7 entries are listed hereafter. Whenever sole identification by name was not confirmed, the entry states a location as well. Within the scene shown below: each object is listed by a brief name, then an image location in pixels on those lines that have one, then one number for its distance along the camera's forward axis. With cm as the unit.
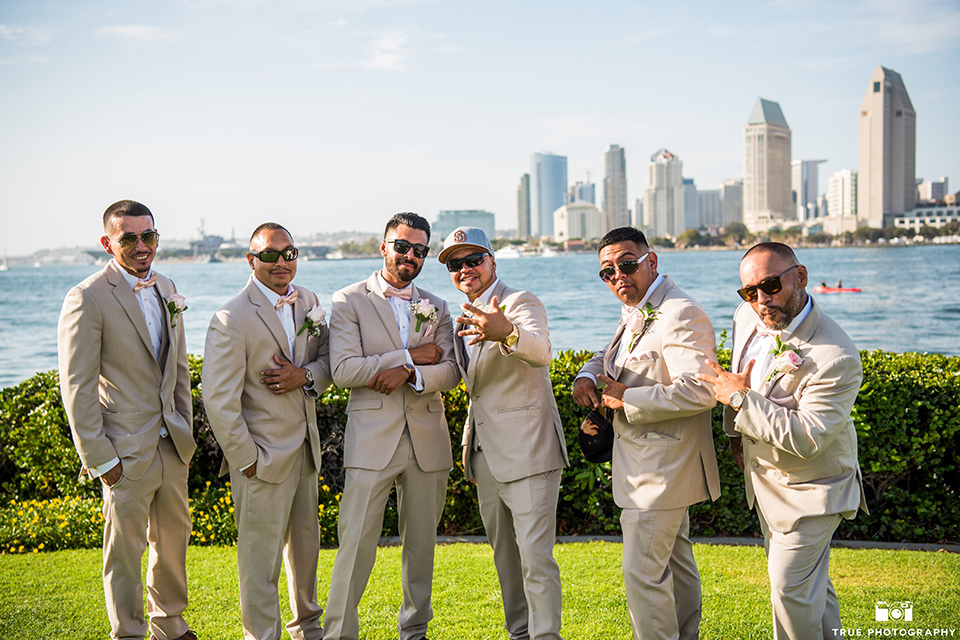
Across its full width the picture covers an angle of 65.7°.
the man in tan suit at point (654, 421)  408
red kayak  5233
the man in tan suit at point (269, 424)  454
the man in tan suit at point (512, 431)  437
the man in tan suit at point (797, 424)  362
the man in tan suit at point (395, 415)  465
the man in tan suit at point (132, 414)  446
